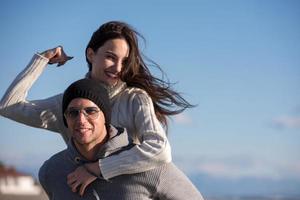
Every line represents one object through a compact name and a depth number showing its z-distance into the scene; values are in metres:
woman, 4.19
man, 3.62
